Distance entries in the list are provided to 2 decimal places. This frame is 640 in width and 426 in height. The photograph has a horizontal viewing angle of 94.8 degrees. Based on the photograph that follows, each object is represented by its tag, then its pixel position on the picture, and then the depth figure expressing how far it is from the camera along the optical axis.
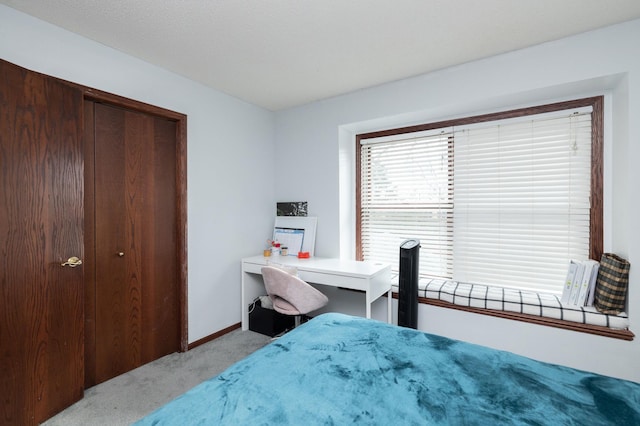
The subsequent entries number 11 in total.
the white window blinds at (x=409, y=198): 2.96
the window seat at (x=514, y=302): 2.05
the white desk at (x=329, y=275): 2.52
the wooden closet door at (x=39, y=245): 1.64
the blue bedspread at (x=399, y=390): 0.92
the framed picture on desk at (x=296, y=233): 3.43
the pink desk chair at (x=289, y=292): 2.54
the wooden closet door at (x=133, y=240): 2.26
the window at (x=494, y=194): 2.37
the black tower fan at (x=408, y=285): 2.52
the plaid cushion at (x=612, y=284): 1.99
